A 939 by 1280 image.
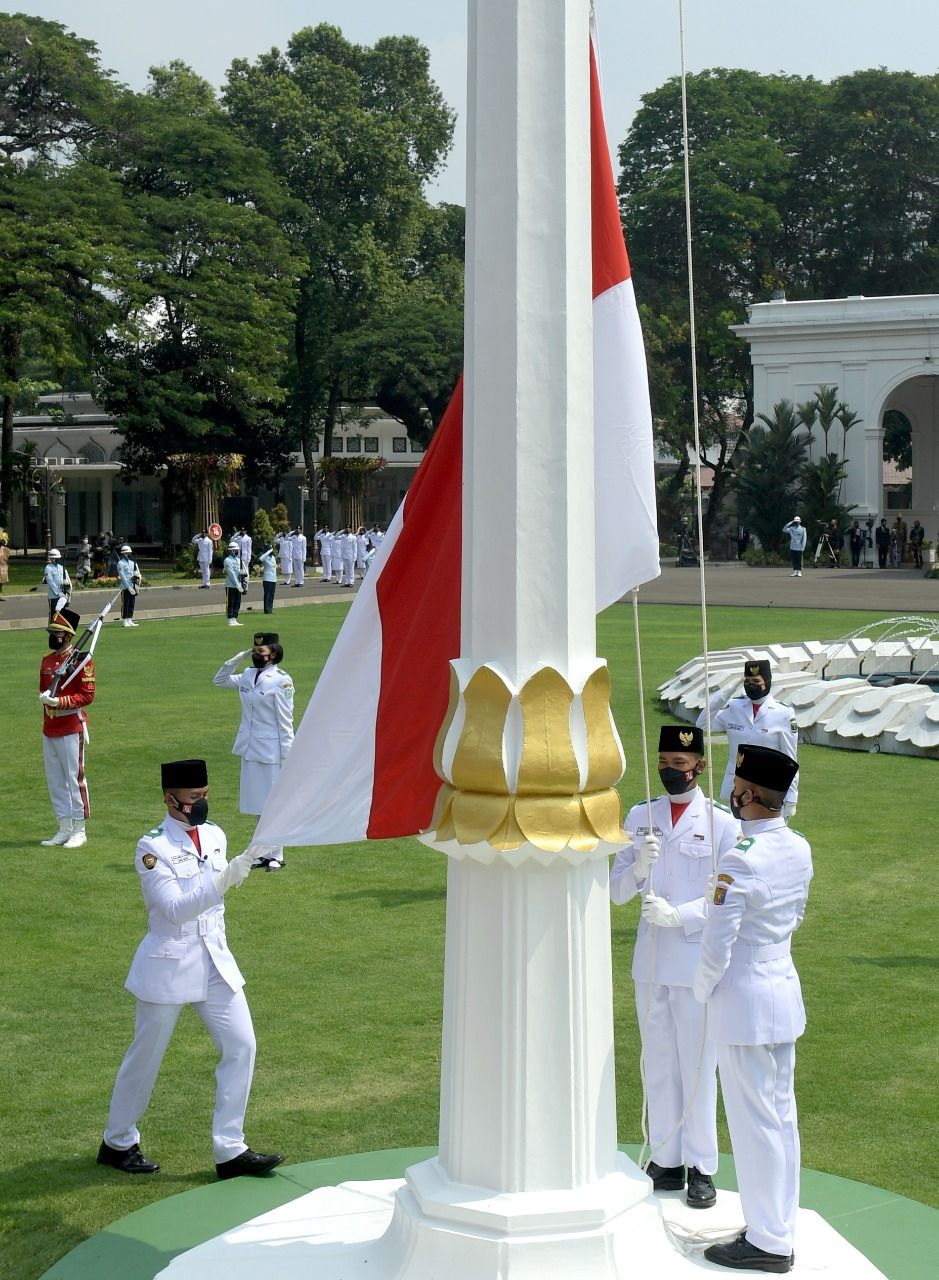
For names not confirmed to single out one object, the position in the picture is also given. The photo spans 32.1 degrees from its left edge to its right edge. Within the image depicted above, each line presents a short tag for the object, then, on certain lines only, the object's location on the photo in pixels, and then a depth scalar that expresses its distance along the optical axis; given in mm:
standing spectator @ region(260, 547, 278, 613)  34500
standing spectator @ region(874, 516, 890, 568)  49844
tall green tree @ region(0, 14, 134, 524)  42344
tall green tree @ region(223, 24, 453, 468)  57062
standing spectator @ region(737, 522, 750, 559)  53594
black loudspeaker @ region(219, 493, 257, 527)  51344
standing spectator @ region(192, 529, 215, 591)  43844
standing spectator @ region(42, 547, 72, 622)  29219
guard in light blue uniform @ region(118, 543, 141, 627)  32188
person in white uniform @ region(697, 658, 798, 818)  11609
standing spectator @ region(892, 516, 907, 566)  50000
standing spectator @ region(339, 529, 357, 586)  44594
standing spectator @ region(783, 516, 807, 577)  45188
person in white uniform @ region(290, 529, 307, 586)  44812
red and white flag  5492
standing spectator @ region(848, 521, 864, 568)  50031
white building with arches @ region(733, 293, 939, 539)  51344
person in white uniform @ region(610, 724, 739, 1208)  6273
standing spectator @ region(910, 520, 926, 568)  50231
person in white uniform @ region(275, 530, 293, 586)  45000
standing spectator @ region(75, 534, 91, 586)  44969
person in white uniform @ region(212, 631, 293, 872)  13180
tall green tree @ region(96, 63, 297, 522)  48594
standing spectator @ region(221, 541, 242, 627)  31344
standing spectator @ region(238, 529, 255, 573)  40700
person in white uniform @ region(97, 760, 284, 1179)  6898
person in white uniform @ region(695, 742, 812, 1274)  5547
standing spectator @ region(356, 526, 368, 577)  45562
